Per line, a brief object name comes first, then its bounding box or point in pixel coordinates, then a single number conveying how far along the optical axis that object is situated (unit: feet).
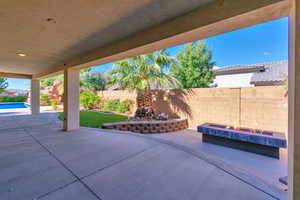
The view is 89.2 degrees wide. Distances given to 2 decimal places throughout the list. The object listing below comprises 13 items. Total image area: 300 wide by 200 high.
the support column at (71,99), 18.62
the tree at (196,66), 48.60
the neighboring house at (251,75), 35.84
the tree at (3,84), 66.23
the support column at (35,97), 33.16
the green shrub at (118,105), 34.37
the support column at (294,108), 4.83
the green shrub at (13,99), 73.14
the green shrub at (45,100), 59.00
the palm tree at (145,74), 25.45
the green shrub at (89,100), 43.15
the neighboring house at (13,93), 81.41
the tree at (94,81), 57.06
